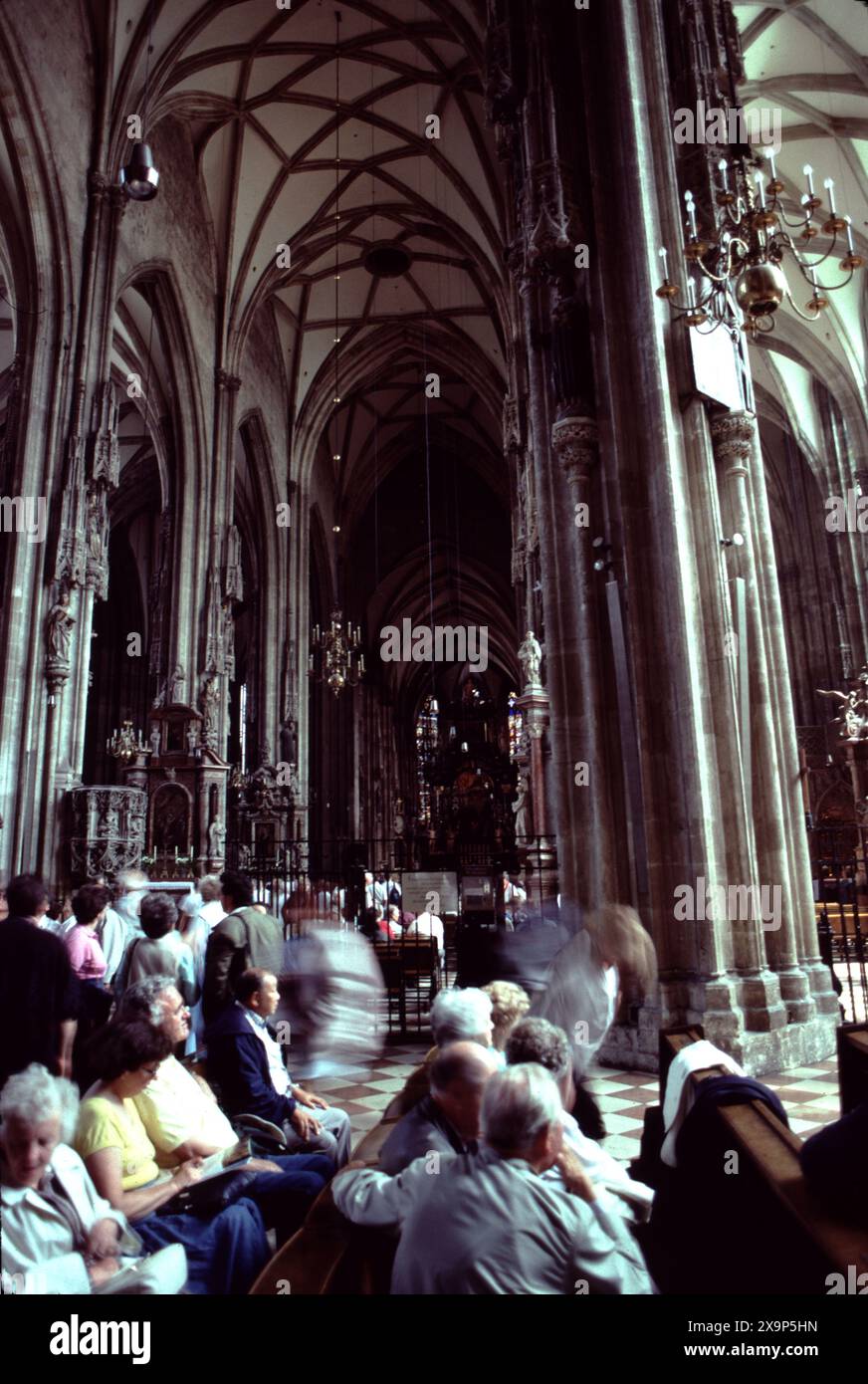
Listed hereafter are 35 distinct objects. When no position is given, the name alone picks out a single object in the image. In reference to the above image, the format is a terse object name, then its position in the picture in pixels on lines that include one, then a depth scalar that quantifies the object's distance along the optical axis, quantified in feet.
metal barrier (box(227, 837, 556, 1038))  22.26
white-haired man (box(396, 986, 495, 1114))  8.41
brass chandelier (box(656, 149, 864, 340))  17.19
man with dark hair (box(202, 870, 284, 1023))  13.74
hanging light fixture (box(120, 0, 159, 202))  37.42
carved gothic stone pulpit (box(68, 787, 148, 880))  40.50
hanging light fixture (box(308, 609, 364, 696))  60.13
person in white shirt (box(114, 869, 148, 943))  22.24
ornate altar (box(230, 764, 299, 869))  66.28
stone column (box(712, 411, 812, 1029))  19.69
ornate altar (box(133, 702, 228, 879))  52.85
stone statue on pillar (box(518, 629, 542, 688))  48.57
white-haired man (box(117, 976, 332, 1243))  8.92
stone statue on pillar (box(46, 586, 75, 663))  40.29
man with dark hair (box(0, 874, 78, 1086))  11.09
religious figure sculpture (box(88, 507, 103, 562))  42.88
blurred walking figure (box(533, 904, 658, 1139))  11.63
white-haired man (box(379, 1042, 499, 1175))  7.02
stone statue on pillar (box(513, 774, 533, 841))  46.52
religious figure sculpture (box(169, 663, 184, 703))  55.77
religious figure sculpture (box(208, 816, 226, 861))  52.39
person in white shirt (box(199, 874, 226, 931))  19.16
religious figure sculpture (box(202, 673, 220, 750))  56.24
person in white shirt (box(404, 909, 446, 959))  29.89
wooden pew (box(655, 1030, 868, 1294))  5.47
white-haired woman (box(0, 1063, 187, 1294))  6.11
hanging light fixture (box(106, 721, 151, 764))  54.39
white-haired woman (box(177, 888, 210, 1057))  17.33
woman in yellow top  7.71
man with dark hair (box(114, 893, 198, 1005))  14.65
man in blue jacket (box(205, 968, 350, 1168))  11.02
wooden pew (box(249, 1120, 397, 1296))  6.27
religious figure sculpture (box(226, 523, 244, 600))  61.21
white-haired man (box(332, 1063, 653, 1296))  5.16
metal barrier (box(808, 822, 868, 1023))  25.81
